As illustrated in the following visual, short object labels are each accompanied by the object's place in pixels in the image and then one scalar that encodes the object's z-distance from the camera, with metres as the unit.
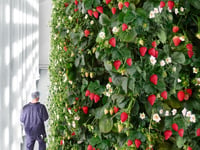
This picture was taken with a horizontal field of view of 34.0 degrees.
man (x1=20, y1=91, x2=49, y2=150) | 4.50
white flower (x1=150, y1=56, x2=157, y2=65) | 1.25
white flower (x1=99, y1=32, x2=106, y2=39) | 1.31
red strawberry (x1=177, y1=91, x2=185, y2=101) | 1.31
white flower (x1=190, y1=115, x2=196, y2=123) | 1.29
